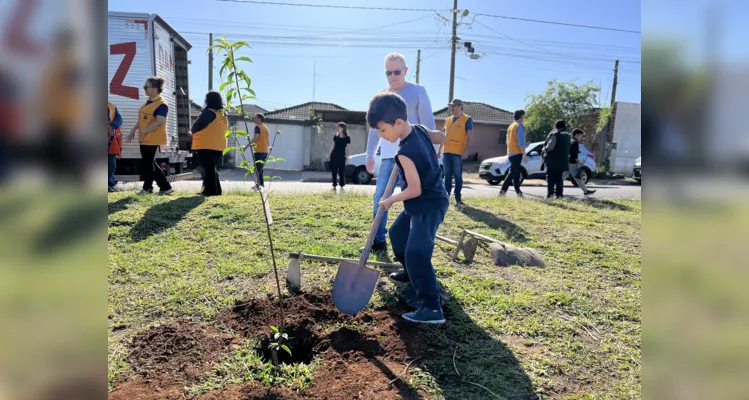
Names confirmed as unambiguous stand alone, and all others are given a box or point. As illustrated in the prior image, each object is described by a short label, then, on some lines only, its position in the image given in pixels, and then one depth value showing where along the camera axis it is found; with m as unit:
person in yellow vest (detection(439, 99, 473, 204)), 7.45
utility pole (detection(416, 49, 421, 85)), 29.91
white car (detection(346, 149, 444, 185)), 14.30
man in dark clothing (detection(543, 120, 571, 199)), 8.80
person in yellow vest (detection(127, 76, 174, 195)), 5.94
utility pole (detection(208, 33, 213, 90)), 22.70
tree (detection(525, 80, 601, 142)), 26.69
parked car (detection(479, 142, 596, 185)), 16.33
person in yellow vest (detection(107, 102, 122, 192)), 5.84
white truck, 9.40
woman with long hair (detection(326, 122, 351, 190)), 10.04
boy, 2.55
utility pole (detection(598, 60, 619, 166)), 23.97
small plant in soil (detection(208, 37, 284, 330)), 1.95
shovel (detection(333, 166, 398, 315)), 2.68
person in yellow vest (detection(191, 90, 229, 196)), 6.25
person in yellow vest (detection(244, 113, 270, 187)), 8.45
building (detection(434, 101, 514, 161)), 28.88
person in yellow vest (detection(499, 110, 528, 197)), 8.38
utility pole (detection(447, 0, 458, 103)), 22.81
